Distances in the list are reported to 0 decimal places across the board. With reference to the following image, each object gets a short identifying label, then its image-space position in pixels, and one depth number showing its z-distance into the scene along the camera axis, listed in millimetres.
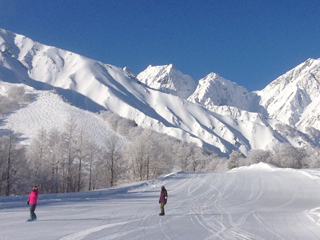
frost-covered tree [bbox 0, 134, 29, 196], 54188
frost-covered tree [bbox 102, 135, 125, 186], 70938
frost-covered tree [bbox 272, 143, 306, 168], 122506
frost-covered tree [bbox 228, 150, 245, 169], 126625
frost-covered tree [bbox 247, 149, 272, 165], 132750
